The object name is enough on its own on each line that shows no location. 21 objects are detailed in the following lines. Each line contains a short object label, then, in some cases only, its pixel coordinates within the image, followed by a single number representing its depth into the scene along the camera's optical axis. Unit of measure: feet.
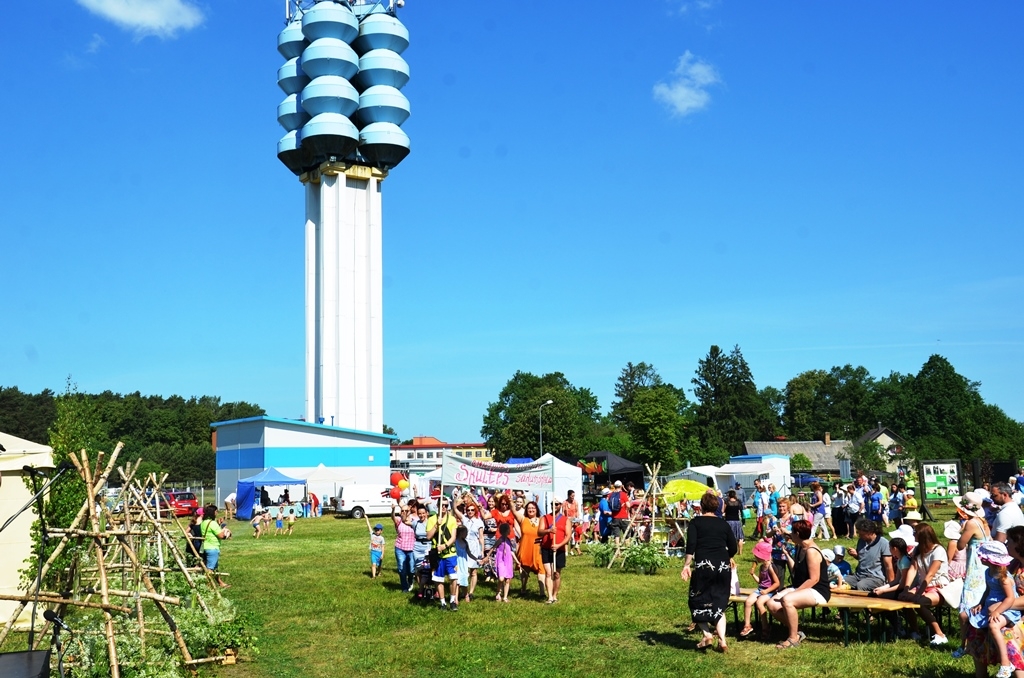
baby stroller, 54.10
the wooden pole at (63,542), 31.73
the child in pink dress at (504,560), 52.49
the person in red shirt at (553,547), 50.80
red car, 146.19
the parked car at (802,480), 221.46
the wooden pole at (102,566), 30.30
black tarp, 184.34
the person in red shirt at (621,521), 79.57
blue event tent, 148.97
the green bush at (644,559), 65.92
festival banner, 65.10
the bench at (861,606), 37.73
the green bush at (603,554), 69.92
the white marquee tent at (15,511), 46.44
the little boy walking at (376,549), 65.98
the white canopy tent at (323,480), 161.70
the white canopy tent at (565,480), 101.19
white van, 142.51
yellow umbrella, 114.32
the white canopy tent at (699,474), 159.91
